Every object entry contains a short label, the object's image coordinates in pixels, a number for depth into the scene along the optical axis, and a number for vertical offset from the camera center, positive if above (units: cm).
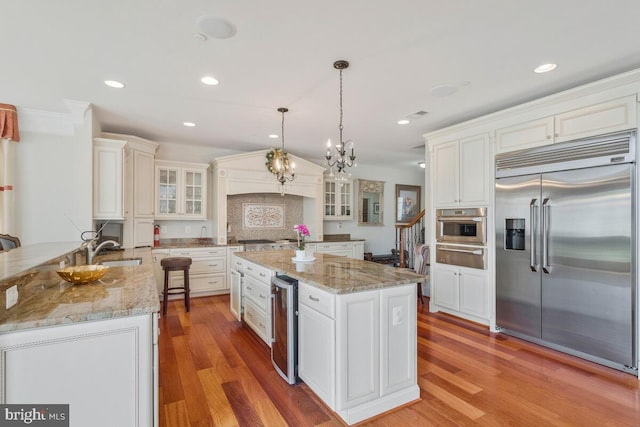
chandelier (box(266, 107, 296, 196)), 407 +83
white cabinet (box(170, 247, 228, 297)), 505 -93
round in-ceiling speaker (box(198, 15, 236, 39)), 203 +126
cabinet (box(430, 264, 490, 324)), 376 -97
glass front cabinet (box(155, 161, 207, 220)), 516 +41
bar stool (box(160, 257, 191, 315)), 439 -75
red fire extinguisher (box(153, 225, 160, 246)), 521 -34
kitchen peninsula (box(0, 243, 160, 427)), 136 -64
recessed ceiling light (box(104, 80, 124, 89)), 294 +125
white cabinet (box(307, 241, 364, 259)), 606 -66
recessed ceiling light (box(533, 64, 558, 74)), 263 +126
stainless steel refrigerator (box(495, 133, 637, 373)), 267 -31
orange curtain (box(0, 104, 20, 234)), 355 +62
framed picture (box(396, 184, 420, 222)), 794 +35
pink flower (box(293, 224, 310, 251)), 314 -17
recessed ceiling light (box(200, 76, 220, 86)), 289 +126
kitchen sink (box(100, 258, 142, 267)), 350 -54
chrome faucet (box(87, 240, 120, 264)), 282 -35
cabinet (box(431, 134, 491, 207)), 375 +56
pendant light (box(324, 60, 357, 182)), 260 +56
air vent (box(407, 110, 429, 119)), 382 +126
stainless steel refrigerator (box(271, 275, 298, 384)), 246 -90
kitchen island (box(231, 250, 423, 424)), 202 -85
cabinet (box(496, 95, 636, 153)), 269 +87
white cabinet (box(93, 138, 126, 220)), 398 +47
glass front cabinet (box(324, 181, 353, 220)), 676 +33
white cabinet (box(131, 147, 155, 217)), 468 +48
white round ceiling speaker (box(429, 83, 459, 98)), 304 +126
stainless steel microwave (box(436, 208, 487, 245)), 376 -13
